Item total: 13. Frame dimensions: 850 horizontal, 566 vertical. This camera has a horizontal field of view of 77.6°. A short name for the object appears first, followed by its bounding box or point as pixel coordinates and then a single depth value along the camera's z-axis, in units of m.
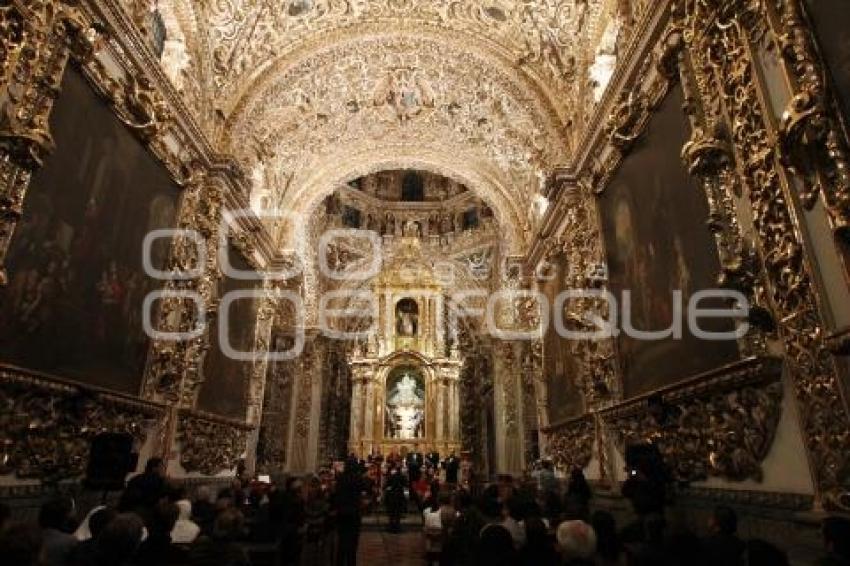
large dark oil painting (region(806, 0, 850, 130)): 3.59
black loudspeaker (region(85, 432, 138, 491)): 4.93
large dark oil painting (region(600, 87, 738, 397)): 5.32
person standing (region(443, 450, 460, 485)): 14.53
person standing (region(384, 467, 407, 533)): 11.83
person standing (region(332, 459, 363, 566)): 7.16
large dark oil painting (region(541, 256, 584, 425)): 9.93
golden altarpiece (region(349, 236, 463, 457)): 21.88
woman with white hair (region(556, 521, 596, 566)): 3.62
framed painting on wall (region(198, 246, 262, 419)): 9.79
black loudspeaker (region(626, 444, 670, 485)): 4.57
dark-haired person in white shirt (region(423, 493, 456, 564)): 6.31
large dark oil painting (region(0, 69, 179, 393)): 5.17
